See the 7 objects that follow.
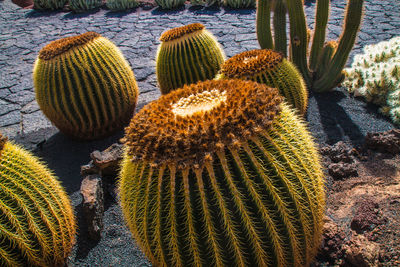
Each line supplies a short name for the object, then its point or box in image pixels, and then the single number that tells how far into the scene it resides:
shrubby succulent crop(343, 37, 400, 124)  4.02
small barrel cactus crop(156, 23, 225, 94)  3.86
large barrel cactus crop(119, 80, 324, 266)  1.49
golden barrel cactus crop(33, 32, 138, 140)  3.67
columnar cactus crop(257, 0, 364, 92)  4.08
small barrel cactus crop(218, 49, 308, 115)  3.01
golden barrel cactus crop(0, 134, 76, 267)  2.01
